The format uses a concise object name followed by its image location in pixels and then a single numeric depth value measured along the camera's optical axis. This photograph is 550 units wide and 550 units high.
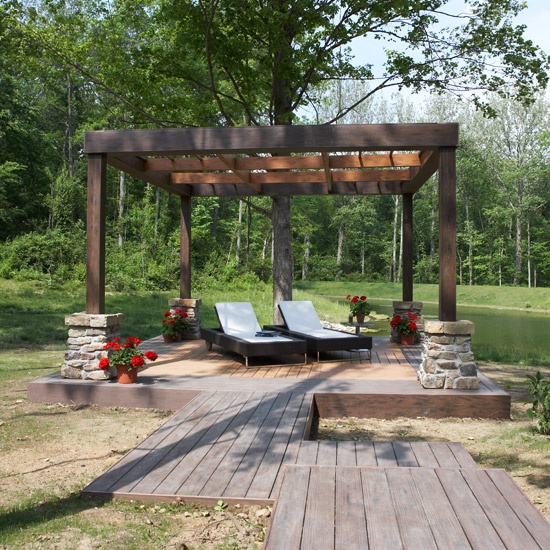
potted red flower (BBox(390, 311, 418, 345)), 9.45
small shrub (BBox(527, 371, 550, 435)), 5.29
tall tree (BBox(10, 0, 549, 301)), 10.31
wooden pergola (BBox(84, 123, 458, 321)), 6.04
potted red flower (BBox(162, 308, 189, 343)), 9.70
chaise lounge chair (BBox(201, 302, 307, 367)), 7.30
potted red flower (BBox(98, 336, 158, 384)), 6.29
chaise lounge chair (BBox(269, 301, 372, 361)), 7.57
